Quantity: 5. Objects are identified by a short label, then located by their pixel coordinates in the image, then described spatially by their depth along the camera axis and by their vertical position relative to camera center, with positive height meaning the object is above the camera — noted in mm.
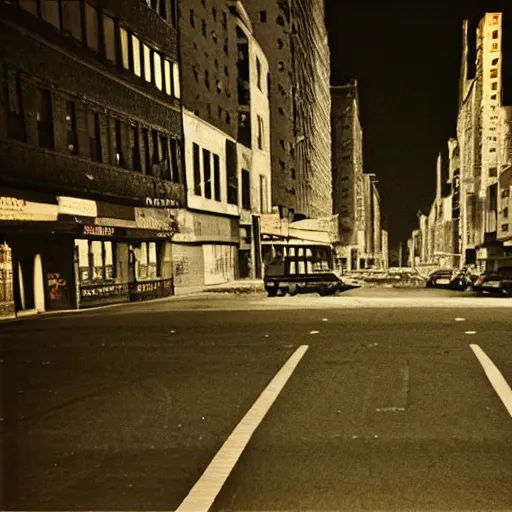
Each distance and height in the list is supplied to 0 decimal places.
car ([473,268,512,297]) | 26438 -2733
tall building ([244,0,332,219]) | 67688 +20301
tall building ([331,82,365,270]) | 149875 +20299
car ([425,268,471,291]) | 35028 -3268
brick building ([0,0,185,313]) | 12805 +3123
